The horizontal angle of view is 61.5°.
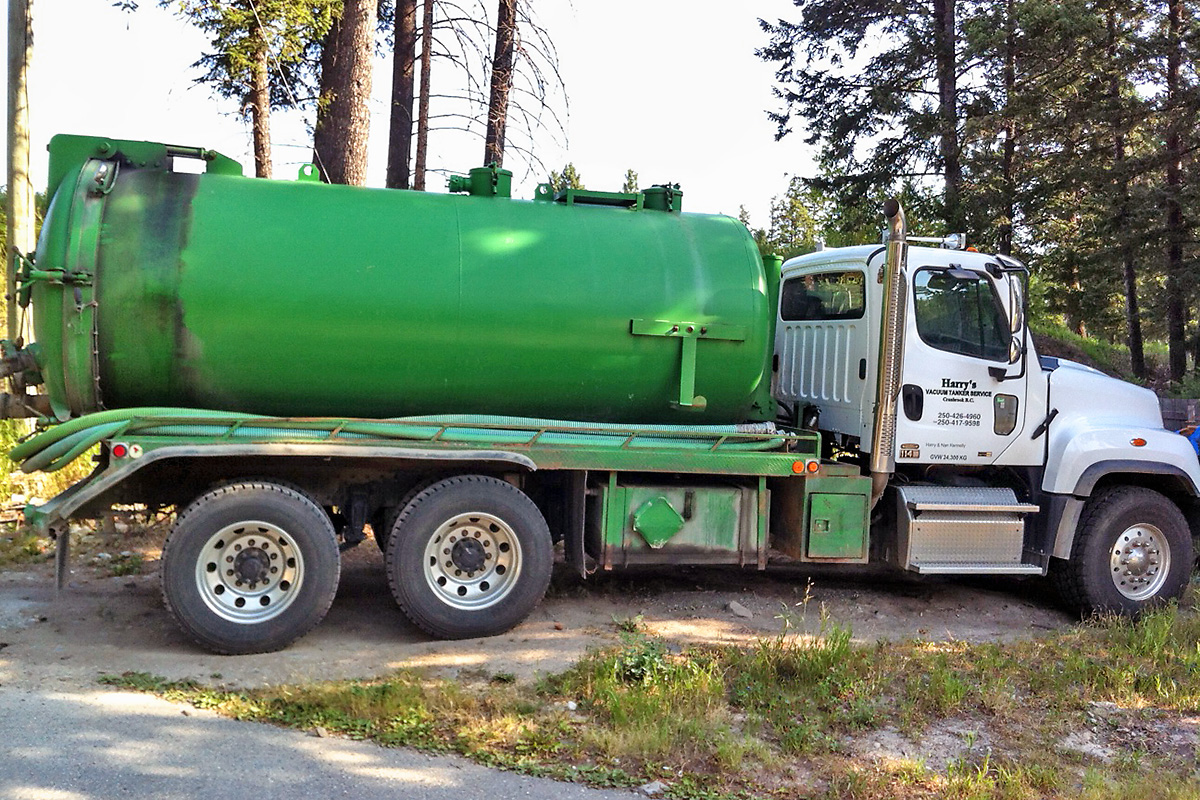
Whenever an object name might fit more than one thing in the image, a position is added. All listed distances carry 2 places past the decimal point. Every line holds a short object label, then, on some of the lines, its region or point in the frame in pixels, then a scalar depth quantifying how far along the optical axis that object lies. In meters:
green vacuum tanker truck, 6.01
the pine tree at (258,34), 12.61
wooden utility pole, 9.95
